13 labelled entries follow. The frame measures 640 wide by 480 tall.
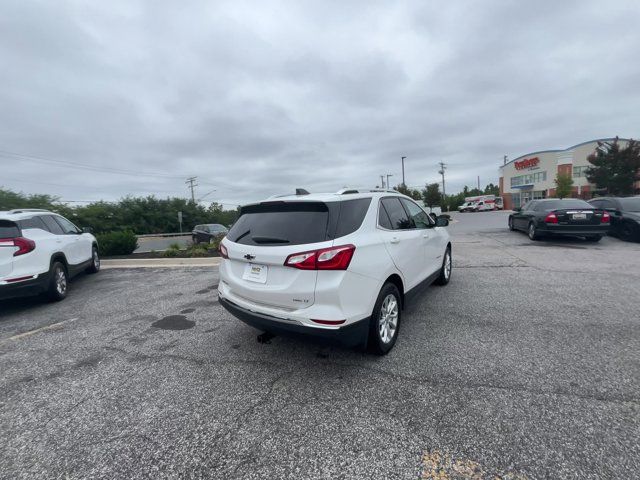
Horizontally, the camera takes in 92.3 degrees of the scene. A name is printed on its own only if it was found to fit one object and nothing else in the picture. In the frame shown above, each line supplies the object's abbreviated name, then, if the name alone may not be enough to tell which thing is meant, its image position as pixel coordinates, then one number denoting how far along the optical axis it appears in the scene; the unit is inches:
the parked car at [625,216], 378.9
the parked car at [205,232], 692.1
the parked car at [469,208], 1982.5
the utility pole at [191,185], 2492.4
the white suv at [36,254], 191.6
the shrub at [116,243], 445.4
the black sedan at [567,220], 365.1
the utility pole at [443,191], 2356.1
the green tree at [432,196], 2289.6
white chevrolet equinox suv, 103.8
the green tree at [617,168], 1205.7
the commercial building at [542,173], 1733.5
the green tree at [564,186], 1595.7
